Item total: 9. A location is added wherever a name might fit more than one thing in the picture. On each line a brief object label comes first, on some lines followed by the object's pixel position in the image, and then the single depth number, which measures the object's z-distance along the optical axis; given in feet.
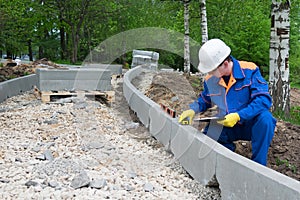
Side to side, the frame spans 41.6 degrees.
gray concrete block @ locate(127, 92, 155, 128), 25.42
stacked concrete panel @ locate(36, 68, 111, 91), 33.99
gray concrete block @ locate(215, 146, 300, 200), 10.98
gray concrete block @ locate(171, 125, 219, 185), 15.40
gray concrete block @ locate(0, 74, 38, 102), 37.48
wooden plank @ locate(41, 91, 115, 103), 33.91
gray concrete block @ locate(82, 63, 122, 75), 60.29
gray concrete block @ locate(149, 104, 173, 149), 20.75
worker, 15.21
